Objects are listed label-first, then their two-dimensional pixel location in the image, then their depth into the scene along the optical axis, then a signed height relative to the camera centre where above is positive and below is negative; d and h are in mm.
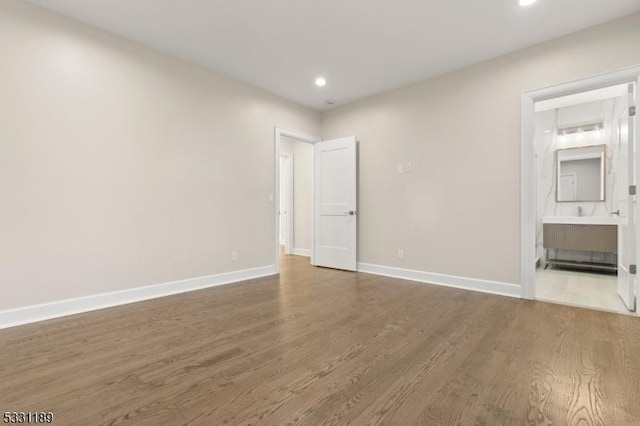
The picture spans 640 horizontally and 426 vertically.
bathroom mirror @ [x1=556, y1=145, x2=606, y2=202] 4801 +594
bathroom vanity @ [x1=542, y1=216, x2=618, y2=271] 4398 -436
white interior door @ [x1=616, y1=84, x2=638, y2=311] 2754 +1
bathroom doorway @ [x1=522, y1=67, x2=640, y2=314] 2887 +193
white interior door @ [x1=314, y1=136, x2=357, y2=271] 4727 +98
